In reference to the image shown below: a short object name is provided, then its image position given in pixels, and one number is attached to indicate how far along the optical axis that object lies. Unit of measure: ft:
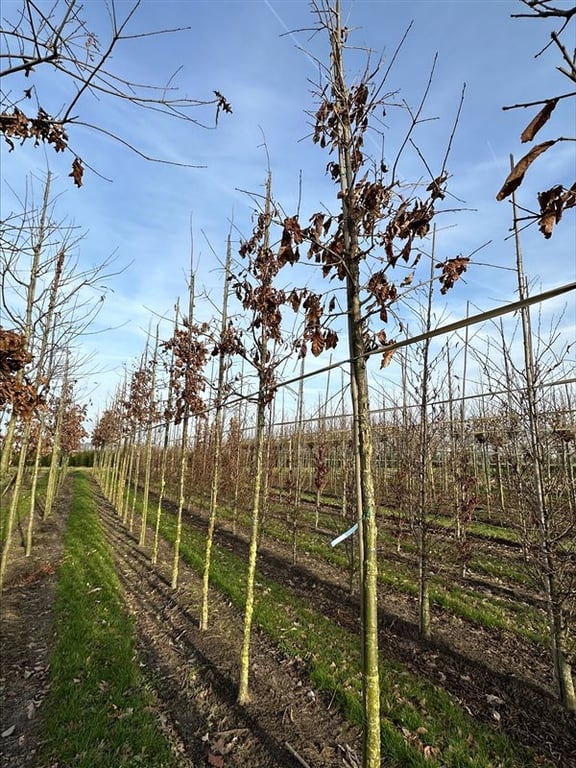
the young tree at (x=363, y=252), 7.48
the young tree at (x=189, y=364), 25.75
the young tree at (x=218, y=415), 18.17
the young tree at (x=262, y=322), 14.39
